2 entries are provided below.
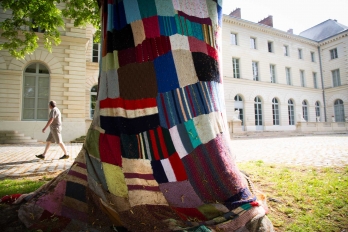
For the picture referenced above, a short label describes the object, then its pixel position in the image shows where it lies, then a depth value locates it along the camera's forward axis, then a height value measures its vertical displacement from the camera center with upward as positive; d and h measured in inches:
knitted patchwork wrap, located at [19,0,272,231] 64.8 -3.7
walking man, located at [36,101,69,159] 239.0 +8.9
